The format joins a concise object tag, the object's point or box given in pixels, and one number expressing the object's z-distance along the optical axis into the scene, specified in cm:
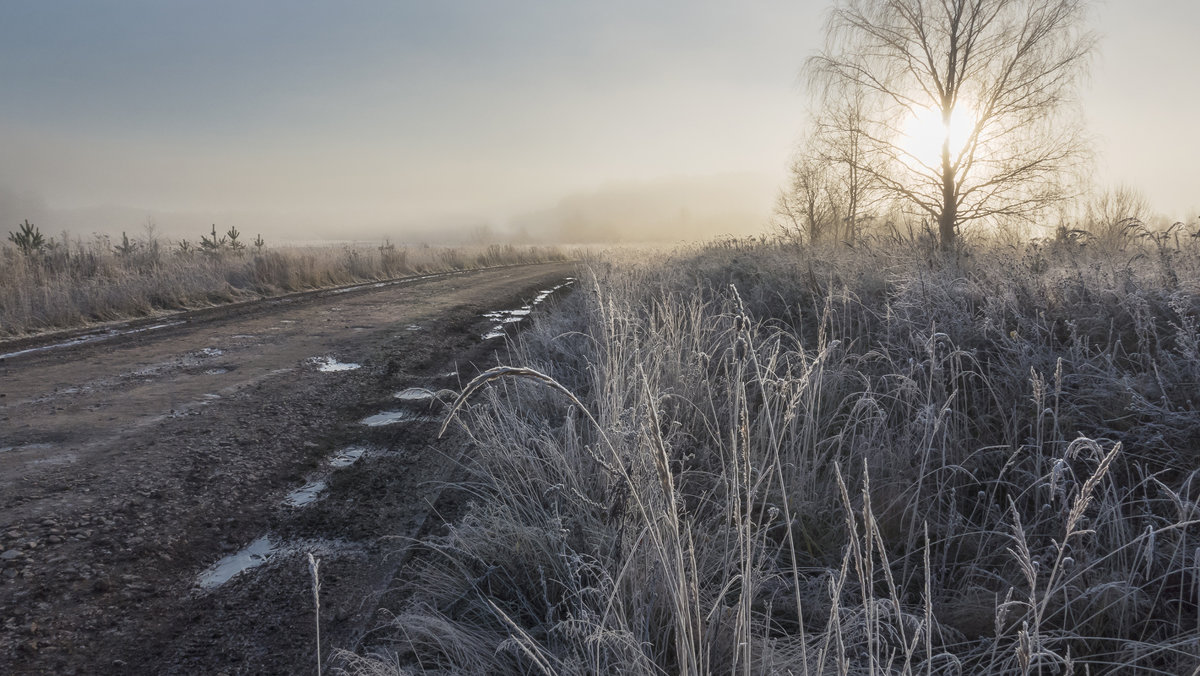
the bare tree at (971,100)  1166
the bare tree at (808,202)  2284
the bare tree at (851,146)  1302
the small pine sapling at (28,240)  1139
